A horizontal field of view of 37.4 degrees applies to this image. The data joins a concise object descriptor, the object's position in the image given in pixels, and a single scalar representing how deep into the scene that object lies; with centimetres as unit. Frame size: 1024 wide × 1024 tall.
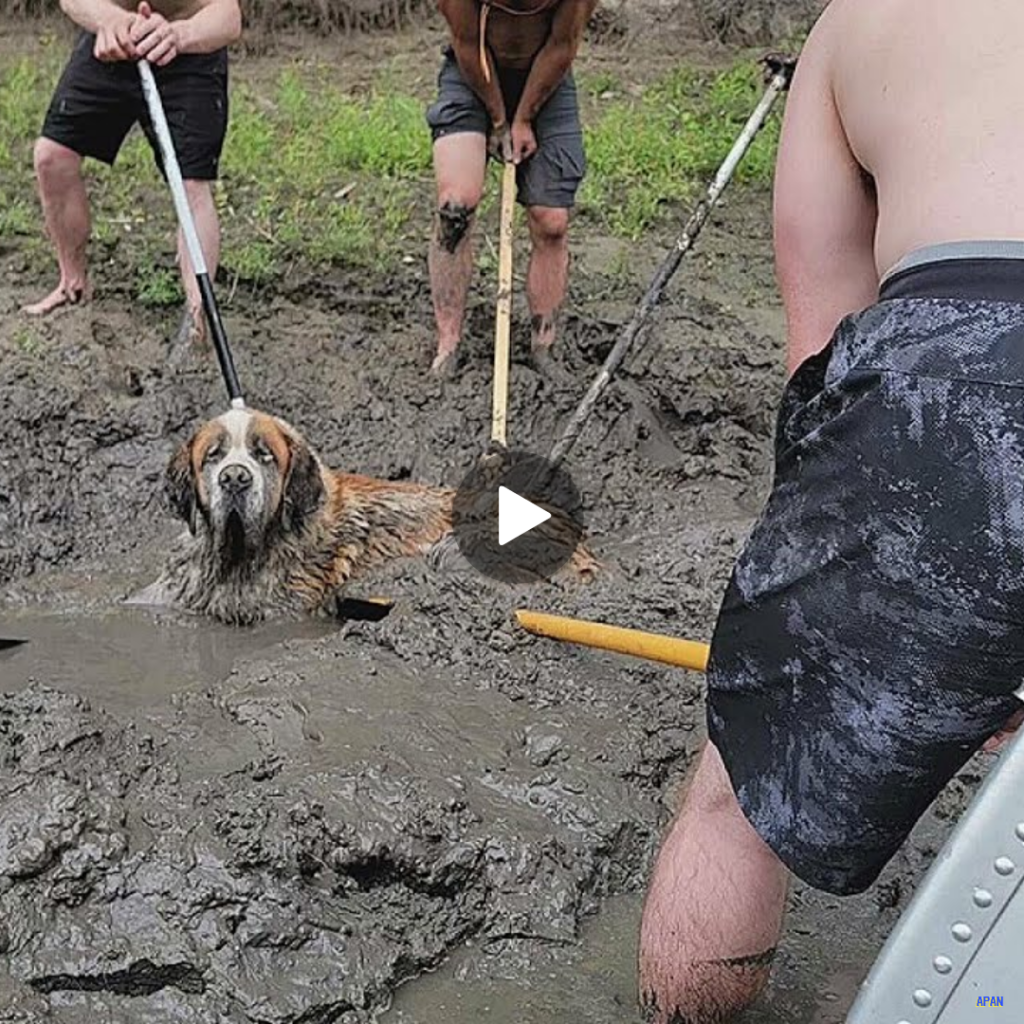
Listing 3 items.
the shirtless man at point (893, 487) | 209
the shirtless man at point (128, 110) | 662
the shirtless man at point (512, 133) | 648
